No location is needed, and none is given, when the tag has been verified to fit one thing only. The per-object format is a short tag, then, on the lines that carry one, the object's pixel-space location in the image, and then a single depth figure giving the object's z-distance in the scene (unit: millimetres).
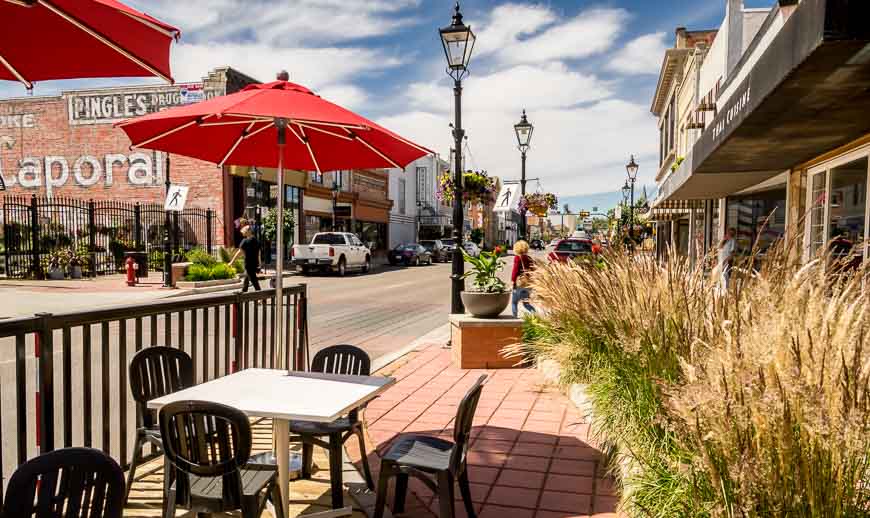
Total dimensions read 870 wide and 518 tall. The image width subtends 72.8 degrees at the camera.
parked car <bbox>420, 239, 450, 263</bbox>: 39156
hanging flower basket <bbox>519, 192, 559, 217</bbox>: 19656
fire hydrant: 16766
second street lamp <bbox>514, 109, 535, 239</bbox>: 13969
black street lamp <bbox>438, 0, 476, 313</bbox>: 8406
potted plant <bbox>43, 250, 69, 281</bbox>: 18406
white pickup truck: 23594
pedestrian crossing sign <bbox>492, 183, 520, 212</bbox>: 13227
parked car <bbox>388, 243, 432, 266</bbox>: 34000
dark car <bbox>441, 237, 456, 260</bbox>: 39656
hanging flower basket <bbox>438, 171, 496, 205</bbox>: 13000
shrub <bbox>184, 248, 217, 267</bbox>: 19391
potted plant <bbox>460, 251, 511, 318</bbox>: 7238
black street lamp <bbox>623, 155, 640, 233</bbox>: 30425
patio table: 2996
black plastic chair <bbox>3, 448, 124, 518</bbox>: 1737
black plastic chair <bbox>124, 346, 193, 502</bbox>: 3455
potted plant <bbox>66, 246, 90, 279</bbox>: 18969
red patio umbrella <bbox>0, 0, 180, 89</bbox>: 2699
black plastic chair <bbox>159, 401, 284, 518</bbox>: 2537
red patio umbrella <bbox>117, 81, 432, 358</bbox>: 3504
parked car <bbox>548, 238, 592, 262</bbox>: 20691
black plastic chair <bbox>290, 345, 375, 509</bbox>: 3453
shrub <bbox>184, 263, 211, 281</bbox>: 17859
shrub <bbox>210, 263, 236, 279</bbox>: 18766
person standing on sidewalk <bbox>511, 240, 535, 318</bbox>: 9430
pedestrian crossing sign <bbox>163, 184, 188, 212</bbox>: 18125
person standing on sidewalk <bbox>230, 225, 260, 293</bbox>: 13711
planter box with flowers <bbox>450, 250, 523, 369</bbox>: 7117
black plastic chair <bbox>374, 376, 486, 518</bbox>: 2914
